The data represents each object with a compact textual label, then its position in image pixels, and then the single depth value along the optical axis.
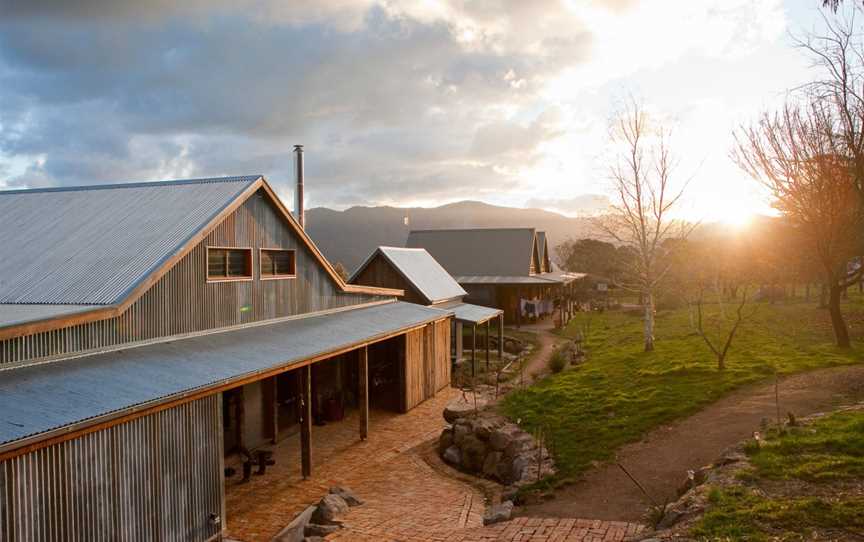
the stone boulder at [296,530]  10.28
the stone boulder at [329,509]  10.77
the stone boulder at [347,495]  11.72
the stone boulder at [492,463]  13.51
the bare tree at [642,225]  24.61
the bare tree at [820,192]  21.61
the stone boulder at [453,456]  14.44
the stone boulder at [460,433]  14.82
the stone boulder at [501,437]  13.95
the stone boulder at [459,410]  17.45
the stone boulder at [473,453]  14.07
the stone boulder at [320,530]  10.17
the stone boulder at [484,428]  14.48
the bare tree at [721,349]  18.69
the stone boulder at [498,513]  10.18
